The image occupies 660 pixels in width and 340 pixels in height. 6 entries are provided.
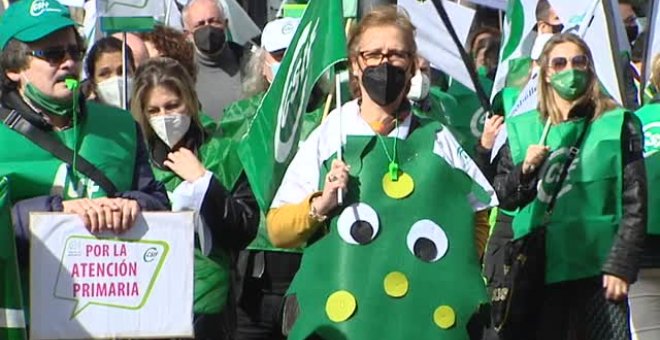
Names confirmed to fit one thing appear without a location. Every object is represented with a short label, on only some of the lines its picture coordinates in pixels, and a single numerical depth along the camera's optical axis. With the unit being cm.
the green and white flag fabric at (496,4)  2327
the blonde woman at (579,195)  1623
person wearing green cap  1304
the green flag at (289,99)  1419
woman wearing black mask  1373
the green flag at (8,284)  1260
